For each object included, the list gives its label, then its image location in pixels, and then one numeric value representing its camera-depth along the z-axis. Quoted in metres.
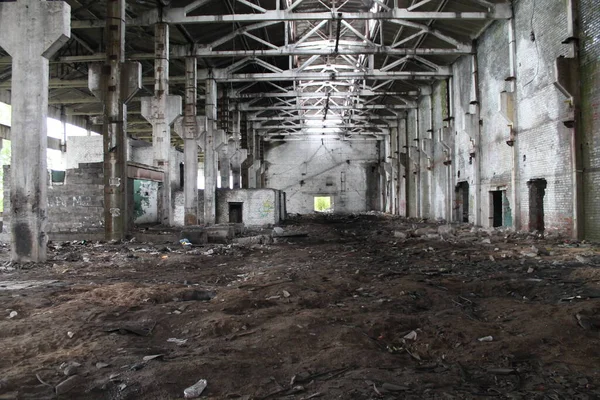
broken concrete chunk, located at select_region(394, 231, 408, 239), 14.65
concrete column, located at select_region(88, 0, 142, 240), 12.38
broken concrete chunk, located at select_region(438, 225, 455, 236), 14.79
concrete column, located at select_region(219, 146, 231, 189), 25.55
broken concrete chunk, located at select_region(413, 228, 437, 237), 15.31
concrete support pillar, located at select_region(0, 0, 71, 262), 8.46
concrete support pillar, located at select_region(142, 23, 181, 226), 15.48
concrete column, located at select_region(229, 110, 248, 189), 27.67
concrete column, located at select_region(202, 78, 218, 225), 19.95
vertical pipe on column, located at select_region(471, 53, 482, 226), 17.95
